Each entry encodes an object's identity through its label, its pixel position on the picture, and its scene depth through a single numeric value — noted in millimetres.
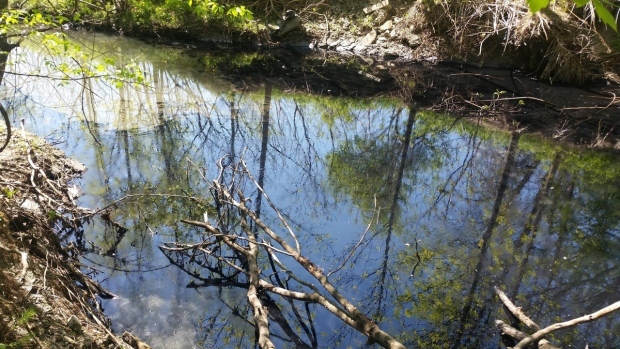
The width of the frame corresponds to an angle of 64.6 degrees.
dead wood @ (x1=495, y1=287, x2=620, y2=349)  3607
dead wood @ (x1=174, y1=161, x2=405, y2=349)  3879
